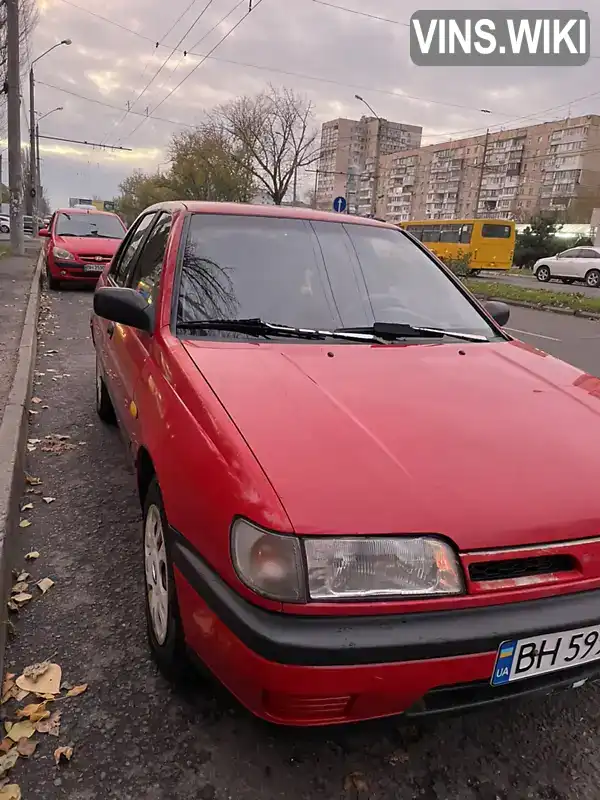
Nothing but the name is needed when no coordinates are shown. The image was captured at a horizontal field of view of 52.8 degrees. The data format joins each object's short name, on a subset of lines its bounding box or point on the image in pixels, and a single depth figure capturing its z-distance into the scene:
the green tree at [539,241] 38.25
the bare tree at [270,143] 38.84
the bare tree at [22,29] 16.41
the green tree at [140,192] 52.94
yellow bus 28.52
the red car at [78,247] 11.32
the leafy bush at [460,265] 25.27
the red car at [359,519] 1.42
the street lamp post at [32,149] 27.49
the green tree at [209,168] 43.50
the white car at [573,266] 24.41
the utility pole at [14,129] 15.40
